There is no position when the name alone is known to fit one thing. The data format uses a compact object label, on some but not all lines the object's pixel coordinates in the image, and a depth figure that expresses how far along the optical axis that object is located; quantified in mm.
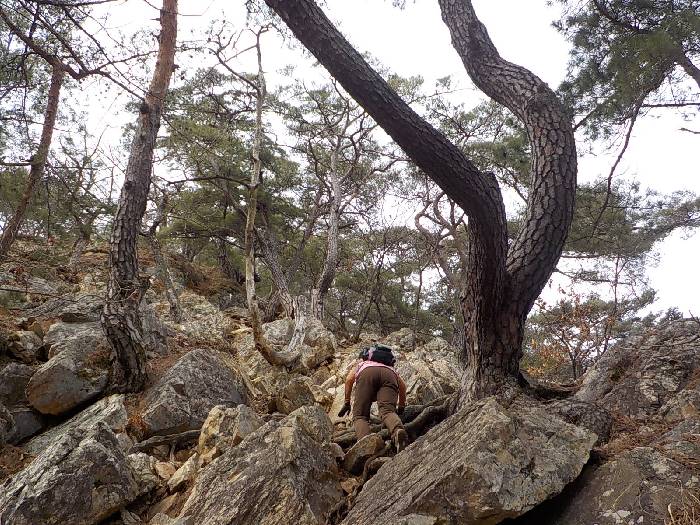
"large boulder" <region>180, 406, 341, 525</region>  2797
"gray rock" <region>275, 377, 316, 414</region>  5109
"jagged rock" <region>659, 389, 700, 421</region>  3326
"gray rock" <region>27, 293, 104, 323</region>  6215
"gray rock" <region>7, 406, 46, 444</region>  4405
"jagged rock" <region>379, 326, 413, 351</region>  10291
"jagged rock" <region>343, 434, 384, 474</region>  3840
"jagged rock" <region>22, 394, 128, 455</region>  4238
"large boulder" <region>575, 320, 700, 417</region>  3896
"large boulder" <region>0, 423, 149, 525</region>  2867
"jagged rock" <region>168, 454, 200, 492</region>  3500
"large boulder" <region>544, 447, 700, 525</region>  2309
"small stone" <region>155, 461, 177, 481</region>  3694
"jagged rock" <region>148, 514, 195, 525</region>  2850
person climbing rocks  4457
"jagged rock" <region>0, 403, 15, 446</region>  4219
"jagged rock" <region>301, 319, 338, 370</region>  8693
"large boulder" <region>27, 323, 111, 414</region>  4695
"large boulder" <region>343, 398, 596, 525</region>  2400
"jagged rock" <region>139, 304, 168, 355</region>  6227
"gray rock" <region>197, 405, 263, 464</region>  3730
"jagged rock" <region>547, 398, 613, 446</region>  3365
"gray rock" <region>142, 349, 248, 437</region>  4434
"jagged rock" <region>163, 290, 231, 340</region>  9398
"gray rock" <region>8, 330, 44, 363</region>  5422
